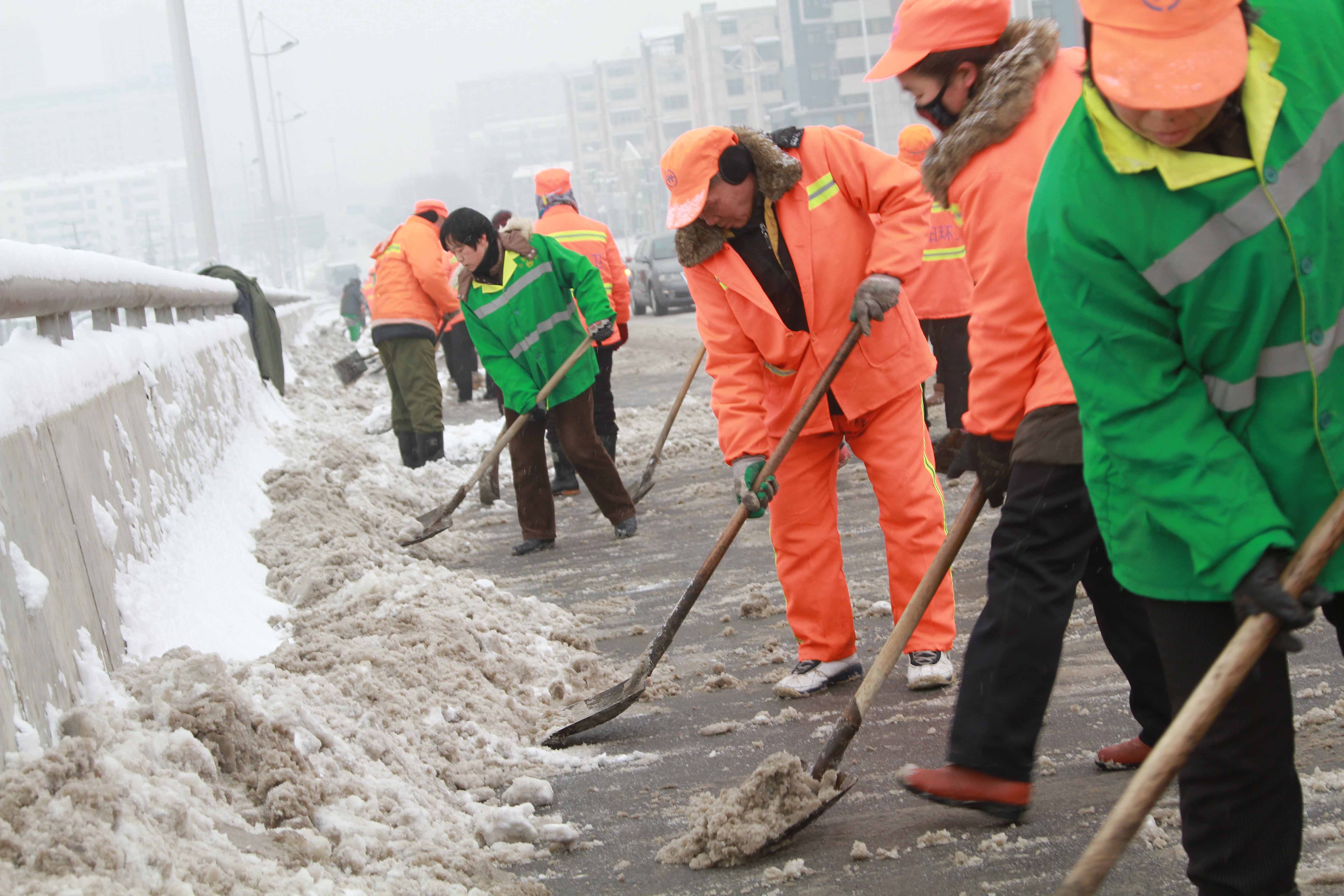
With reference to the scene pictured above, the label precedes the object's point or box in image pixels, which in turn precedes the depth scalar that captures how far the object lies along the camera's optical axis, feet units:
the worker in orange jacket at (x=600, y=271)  29.35
